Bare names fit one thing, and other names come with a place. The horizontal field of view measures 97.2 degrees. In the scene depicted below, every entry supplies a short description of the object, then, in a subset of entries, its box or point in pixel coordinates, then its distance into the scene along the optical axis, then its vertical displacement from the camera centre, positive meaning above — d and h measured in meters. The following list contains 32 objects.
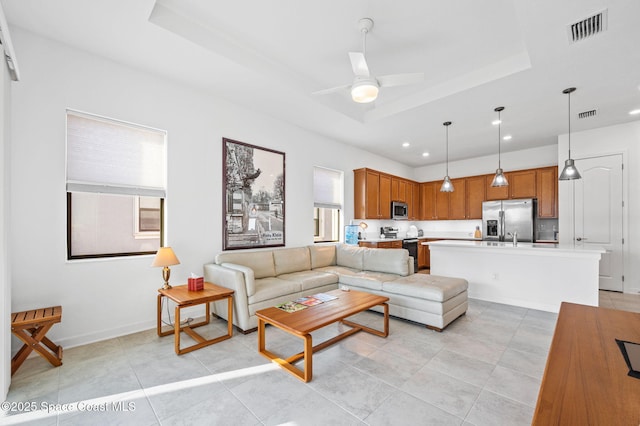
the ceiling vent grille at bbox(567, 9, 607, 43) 2.32 +1.60
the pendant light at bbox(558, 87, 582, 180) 3.57 +0.54
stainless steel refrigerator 5.99 -0.13
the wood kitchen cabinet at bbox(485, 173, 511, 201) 6.45 +0.50
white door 4.88 +0.03
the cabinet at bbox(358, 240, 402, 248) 5.56 -0.63
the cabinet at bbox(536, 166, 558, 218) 5.82 +0.45
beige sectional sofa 3.16 -0.89
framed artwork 3.95 +0.26
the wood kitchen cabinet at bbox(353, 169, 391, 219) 5.89 +0.40
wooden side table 2.66 -0.87
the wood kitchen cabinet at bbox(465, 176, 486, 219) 6.79 +0.43
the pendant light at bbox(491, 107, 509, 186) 4.27 +0.51
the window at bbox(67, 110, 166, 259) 2.85 +0.29
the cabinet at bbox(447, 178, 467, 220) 7.09 +0.31
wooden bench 2.20 -0.94
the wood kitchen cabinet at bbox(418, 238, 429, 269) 7.13 -1.05
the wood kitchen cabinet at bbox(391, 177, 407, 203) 6.75 +0.59
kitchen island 3.64 -0.85
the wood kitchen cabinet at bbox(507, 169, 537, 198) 6.07 +0.64
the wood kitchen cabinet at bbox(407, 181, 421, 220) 7.48 +0.37
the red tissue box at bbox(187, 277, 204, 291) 3.01 -0.75
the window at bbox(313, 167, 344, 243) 5.38 +0.20
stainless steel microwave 6.70 +0.07
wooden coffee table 2.21 -0.92
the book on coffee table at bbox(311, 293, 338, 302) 3.01 -0.92
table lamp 2.94 -0.49
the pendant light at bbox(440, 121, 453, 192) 4.82 +0.48
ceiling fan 2.47 +1.21
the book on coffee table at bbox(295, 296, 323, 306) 2.86 -0.91
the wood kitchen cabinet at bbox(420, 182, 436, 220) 7.70 +0.34
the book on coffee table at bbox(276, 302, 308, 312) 2.69 -0.91
